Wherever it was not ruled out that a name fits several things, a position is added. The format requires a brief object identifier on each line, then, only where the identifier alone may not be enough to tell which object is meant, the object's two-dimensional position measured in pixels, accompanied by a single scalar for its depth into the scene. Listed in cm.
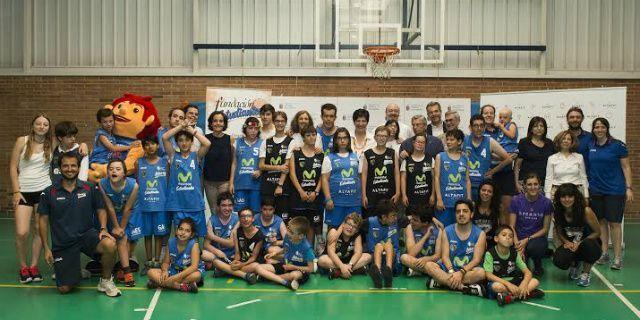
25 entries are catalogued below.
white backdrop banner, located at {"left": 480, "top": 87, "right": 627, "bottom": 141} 907
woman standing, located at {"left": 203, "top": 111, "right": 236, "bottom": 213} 725
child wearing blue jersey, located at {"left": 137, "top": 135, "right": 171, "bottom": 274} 670
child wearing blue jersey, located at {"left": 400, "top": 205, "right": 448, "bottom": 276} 666
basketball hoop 934
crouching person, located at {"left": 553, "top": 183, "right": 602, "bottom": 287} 634
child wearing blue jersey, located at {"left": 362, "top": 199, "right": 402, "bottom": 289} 659
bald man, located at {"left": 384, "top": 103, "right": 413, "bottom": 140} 780
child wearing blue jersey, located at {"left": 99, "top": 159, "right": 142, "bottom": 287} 626
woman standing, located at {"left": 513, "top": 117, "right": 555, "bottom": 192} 732
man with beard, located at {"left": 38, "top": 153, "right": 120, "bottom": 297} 588
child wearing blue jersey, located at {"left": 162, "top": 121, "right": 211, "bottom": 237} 679
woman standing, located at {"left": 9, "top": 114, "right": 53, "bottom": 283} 630
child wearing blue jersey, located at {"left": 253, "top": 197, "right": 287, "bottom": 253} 666
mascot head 773
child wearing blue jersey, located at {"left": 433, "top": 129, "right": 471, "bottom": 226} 701
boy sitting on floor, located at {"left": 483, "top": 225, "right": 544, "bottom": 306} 586
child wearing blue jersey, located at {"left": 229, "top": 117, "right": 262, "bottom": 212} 735
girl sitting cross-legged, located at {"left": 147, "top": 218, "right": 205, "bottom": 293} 612
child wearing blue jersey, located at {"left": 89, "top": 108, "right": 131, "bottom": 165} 693
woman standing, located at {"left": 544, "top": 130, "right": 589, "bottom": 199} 699
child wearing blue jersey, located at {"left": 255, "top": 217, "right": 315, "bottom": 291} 639
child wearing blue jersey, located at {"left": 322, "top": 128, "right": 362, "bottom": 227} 709
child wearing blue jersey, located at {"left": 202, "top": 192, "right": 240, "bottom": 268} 672
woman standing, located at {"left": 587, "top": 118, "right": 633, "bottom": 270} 710
